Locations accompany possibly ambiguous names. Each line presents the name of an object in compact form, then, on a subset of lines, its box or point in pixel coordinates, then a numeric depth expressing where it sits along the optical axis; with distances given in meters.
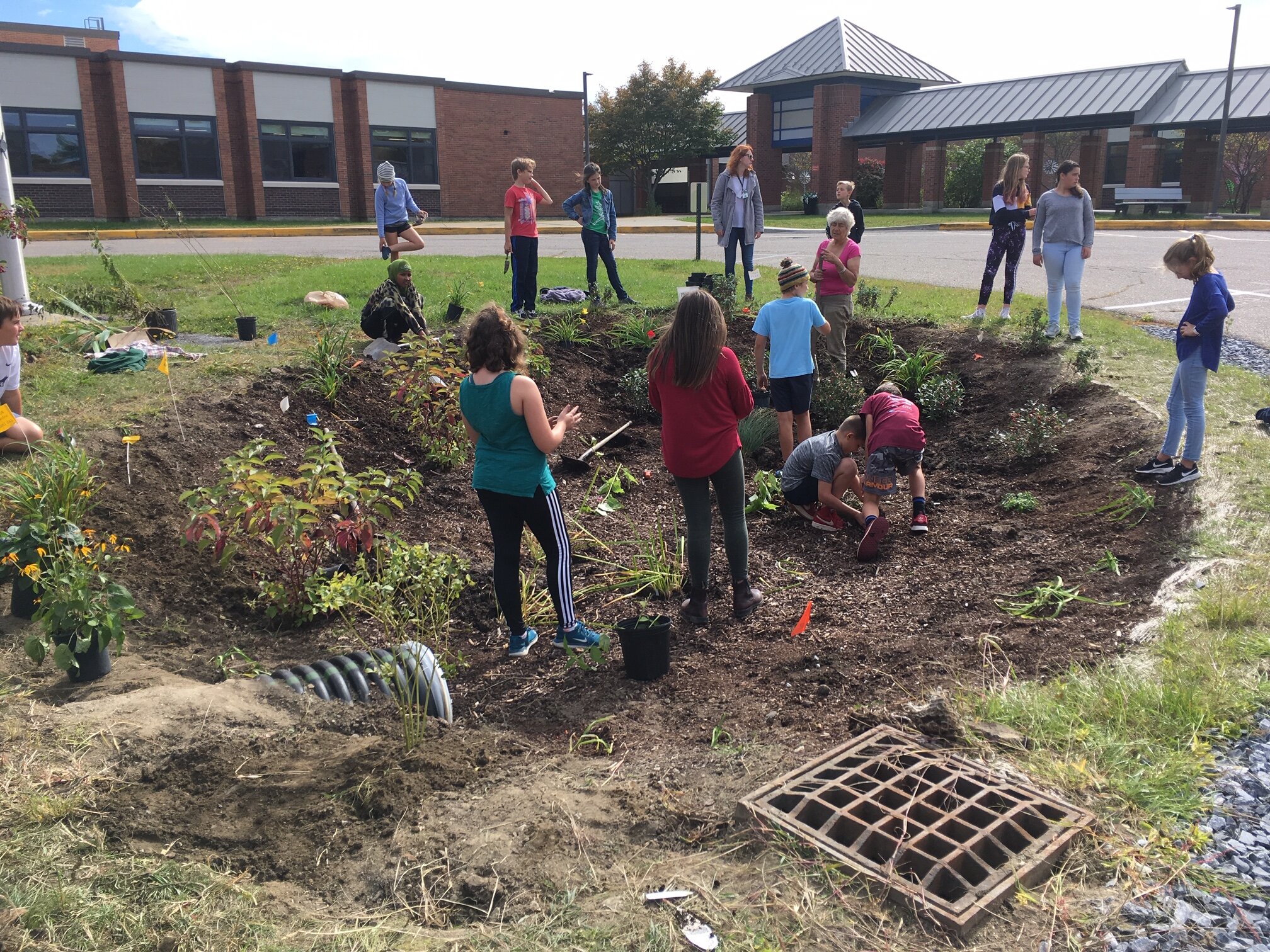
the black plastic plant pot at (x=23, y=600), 4.46
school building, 29.73
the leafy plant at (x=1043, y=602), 4.89
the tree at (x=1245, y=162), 37.12
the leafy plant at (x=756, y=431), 7.84
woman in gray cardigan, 10.67
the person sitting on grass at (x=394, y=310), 8.43
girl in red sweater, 4.70
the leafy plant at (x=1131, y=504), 5.83
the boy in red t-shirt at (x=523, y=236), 10.02
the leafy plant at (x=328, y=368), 7.59
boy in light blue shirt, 6.82
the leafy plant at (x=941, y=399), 8.56
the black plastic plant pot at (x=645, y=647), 4.46
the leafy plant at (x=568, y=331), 9.70
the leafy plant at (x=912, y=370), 8.94
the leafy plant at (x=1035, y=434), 7.30
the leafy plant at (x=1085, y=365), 7.94
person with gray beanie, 10.88
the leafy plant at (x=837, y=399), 8.45
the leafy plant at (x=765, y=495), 7.08
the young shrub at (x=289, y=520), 4.80
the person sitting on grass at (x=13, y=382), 5.83
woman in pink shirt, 8.06
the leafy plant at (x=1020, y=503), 6.61
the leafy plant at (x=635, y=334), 9.87
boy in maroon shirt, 6.10
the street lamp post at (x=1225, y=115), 26.94
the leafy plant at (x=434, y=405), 7.33
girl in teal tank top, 4.43
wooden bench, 29.86
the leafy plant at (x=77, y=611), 3.84
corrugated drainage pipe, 3.89
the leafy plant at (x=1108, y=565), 5.21
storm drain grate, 2.71
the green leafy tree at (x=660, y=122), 41.31
